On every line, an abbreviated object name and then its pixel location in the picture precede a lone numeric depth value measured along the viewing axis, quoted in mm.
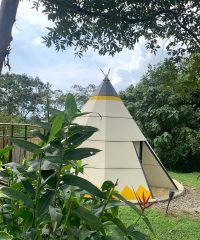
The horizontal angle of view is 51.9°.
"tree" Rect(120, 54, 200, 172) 8113
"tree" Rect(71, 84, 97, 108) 18900
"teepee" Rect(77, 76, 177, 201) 4410
